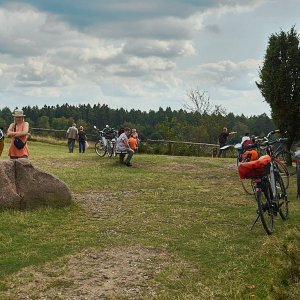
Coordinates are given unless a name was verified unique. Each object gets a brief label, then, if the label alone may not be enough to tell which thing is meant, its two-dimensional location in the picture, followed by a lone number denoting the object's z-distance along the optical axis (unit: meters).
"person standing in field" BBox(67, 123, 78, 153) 24.56
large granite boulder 8.73
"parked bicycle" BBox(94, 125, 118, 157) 19.16
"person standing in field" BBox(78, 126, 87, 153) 25.45
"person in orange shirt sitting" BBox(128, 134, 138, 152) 17.62
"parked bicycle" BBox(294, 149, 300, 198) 9.69
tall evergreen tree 16.67
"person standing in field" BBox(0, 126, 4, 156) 16.51
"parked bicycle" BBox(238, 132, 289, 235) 7.16
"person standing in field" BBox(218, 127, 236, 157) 24.97
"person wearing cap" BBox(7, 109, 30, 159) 10.06
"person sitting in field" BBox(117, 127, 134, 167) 15.97
